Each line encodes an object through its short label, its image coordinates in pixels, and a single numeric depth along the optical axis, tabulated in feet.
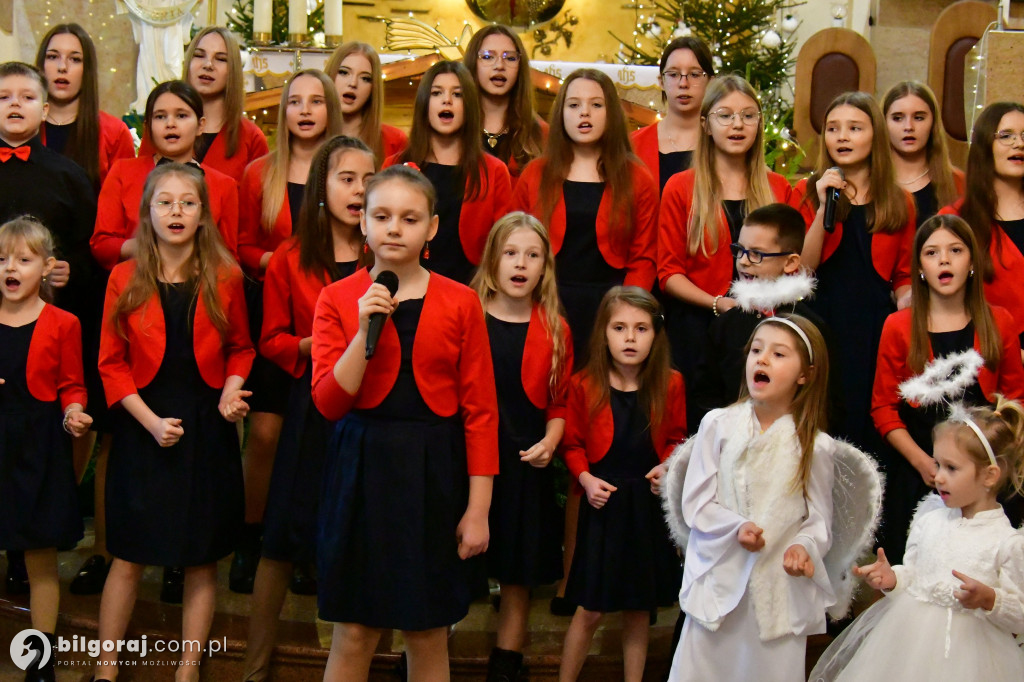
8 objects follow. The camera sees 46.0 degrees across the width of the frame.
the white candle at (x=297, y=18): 20.22
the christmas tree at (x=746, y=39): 26.71
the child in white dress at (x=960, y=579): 9.20
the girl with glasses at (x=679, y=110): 13.87
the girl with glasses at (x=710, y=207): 12.25
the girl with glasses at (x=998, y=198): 11.97
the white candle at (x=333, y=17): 21.02
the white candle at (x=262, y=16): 21.04
